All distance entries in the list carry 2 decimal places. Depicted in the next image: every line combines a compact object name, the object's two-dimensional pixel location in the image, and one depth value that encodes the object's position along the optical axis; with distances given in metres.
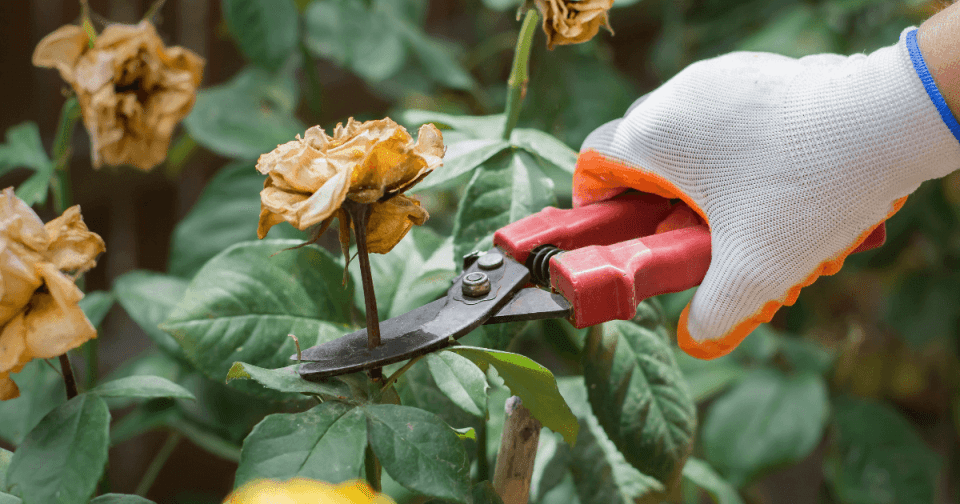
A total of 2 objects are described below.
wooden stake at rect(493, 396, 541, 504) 1.17
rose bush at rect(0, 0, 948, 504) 1.13
